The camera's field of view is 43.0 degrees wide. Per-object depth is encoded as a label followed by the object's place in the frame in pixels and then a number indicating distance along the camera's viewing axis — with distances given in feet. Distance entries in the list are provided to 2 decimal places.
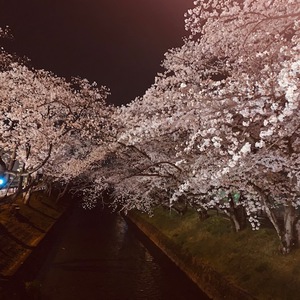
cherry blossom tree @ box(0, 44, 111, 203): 59.06
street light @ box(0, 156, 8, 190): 44.30
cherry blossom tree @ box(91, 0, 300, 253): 31.63
